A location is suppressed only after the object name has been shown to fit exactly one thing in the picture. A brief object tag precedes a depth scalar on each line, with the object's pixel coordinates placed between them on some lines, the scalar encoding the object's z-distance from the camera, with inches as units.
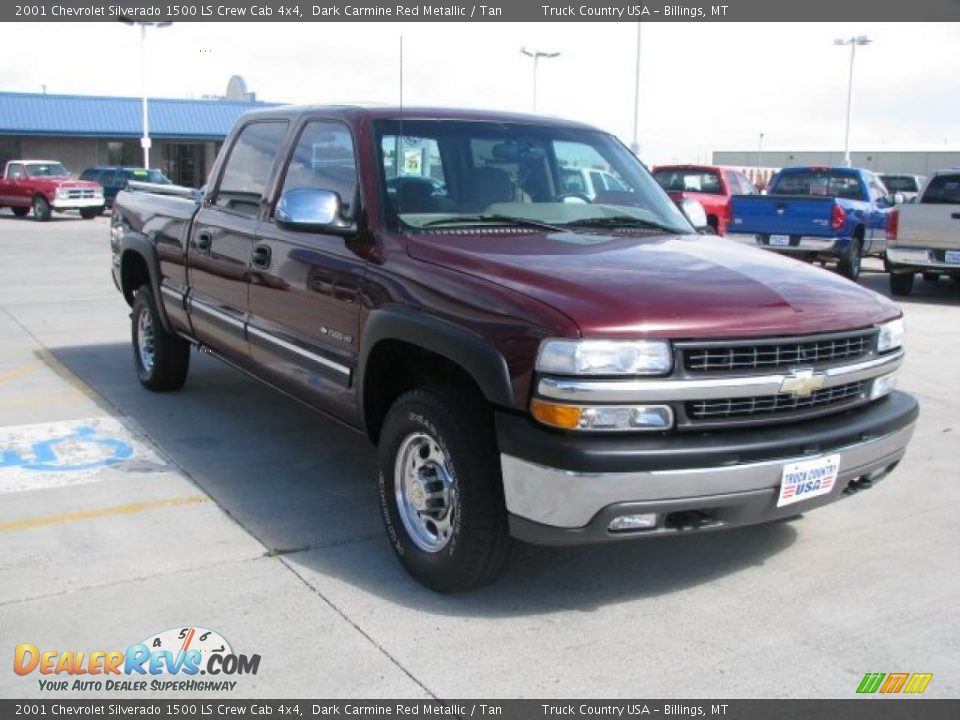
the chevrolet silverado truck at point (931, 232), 535.5
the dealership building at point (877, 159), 3024.1
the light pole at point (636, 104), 1499.8
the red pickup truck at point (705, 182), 783.1
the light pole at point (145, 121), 1624.0
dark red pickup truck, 135.2
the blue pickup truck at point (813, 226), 595.5
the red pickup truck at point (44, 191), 1220.5
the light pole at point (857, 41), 1893.5
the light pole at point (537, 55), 1760.6
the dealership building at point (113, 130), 1737.2
